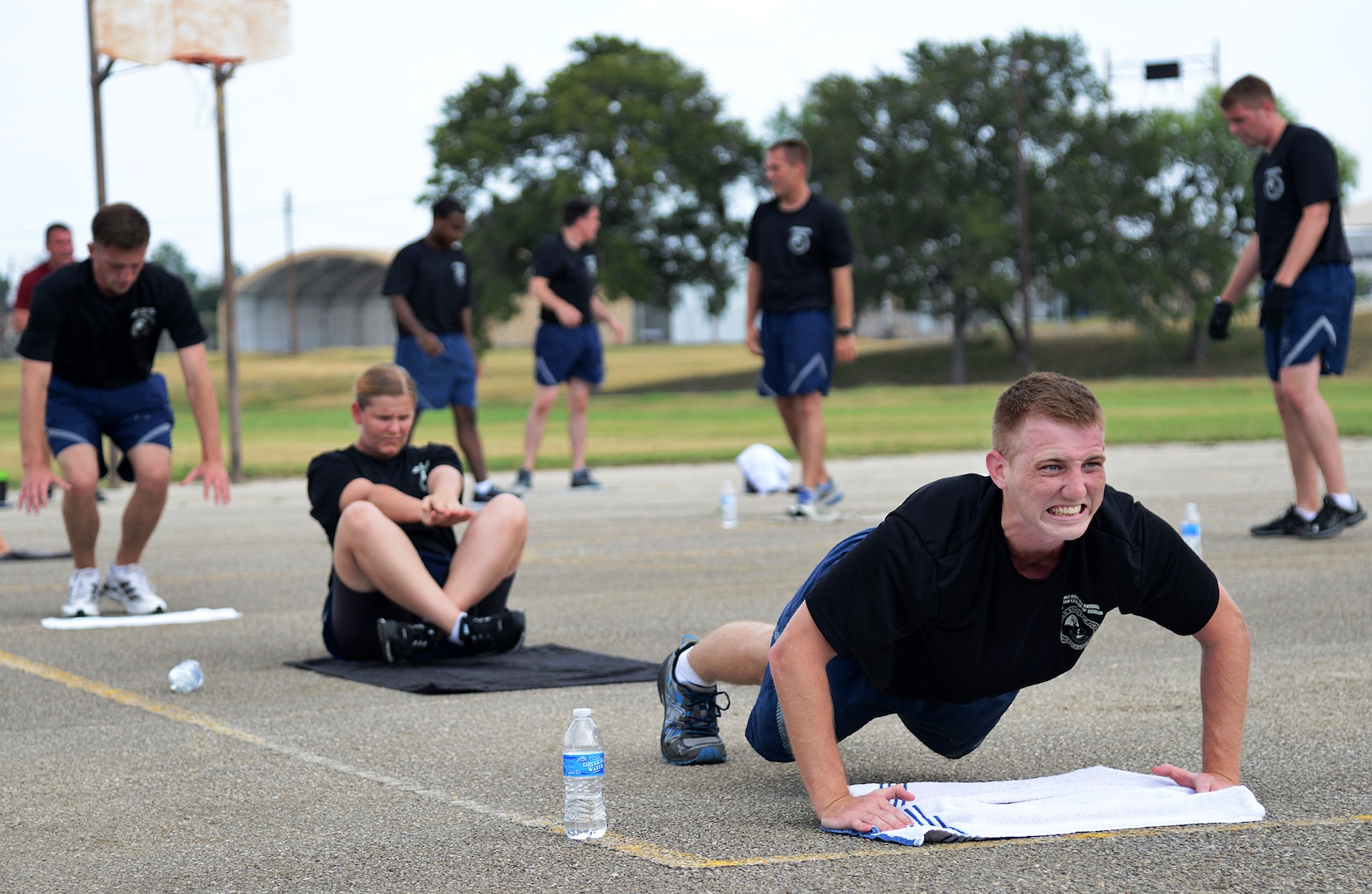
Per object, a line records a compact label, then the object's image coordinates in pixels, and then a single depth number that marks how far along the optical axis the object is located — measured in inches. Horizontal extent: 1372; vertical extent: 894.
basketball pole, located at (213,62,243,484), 657.0
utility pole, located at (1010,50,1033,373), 2042.7
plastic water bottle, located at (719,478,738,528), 446.3
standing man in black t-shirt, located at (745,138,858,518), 450.3
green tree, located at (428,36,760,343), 2278.5
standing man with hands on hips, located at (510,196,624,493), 578.9
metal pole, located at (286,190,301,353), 3191.4
